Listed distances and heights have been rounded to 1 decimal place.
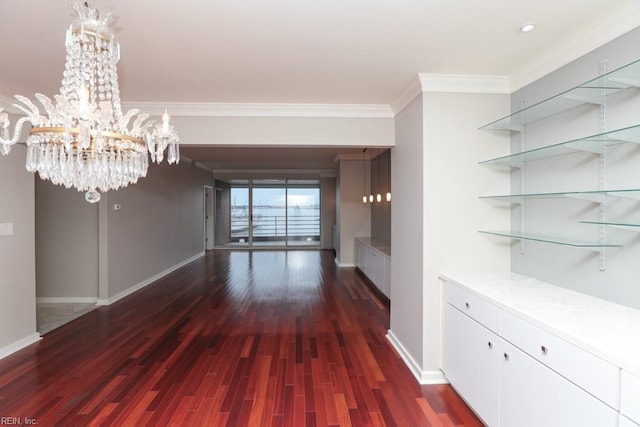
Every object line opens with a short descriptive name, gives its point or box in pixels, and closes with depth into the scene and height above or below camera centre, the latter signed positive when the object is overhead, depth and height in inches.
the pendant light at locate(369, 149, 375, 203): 290.8 +36.6
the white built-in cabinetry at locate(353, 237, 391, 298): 189.6 -35.6
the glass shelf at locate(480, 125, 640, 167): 61.9 +15.6
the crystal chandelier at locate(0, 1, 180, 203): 60.3 +17.7
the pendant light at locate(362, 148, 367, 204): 302.0 +34.1
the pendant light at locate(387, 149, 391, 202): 231.3 +25.1
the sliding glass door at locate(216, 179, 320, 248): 426.0 -0.3
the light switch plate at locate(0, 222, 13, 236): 118.3 -5.7
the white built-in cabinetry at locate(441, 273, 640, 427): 47.7 -27.6
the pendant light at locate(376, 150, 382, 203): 263.4 +35.4
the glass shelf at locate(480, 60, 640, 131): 63.9 +28.0
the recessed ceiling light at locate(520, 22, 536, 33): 72.7 +44.3
